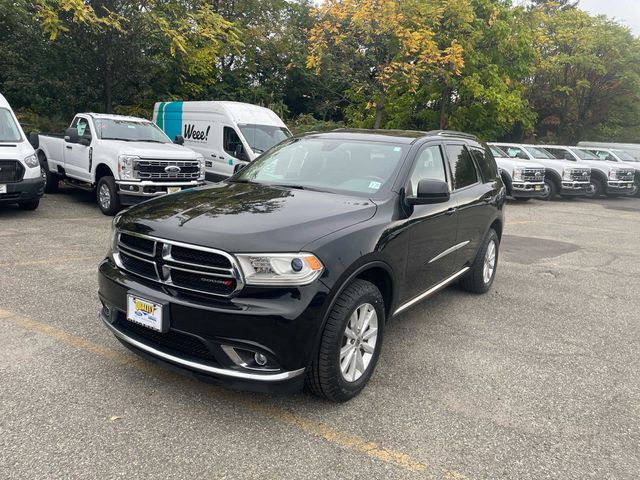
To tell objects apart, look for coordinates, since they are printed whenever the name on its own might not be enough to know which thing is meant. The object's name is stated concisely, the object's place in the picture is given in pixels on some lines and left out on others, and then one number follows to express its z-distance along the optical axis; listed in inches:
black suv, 110.2
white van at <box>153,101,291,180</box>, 456.4
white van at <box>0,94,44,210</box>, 326.3
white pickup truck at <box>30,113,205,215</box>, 358.9
